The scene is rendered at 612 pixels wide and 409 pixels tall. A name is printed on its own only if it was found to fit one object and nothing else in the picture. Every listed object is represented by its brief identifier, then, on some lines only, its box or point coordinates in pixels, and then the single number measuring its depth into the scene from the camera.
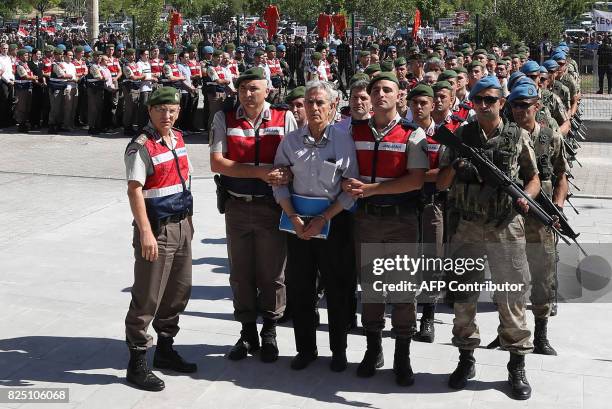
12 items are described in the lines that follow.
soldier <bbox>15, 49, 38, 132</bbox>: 18.14
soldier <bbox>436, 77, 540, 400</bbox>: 5.59
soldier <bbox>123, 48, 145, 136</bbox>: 18.03
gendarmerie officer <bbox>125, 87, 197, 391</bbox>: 5.63
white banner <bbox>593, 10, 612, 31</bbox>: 26.27
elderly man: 5.78
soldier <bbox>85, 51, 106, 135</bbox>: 18.06
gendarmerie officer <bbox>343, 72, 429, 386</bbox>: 5.79
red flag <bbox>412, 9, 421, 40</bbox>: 31.27
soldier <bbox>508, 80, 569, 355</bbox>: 6.37
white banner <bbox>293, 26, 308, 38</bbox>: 33.57
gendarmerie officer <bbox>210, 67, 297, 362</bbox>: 6.08
